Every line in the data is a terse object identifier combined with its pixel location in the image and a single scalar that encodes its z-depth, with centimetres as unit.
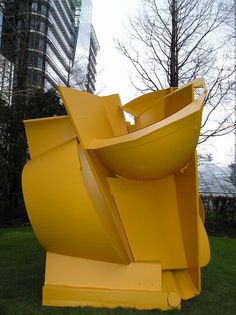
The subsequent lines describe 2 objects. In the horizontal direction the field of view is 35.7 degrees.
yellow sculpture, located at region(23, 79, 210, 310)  466
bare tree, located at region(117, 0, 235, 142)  1449
